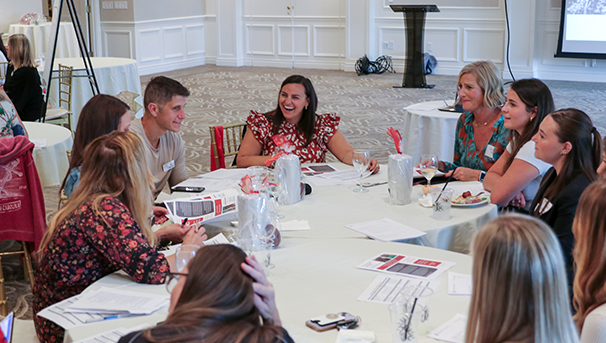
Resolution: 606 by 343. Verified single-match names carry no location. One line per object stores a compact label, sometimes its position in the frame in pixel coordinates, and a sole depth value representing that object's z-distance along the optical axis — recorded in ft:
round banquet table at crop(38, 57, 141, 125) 23.24
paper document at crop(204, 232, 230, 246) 7.71
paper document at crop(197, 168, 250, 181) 11.20
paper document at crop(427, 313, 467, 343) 5.47
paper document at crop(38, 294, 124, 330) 5.86
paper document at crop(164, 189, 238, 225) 8.60
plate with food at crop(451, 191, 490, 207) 9.29
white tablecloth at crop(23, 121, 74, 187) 13.12
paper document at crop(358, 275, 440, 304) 6.30
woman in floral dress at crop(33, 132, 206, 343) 6.54
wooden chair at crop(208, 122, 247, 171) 13.42
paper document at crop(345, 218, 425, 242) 8.09
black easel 17.95
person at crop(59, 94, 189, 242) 9.09
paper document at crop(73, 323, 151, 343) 5.46
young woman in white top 10.22
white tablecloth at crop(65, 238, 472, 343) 5.77
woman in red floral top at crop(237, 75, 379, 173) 12.55
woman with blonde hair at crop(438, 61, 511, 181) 12.30
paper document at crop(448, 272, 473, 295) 6.41
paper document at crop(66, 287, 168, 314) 6.06
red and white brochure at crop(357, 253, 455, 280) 6.86
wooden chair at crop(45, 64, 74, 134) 20.40
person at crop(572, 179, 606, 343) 5.35
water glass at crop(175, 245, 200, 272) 5.87
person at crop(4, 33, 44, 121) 19.85
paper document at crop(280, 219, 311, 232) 8.46
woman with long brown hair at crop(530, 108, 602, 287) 8.21
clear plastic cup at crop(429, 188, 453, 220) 8.70
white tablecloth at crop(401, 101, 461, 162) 16.88
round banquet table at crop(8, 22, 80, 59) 32.68
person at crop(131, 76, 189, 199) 11.59
